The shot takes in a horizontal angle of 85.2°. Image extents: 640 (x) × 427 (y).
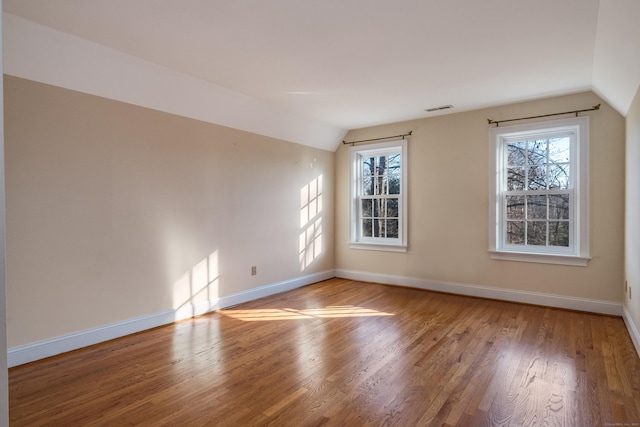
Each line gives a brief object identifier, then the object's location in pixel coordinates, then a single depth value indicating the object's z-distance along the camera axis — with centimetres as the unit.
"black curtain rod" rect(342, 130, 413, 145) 527
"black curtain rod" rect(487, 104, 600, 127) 389
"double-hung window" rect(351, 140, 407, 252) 541
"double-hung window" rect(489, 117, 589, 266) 403
